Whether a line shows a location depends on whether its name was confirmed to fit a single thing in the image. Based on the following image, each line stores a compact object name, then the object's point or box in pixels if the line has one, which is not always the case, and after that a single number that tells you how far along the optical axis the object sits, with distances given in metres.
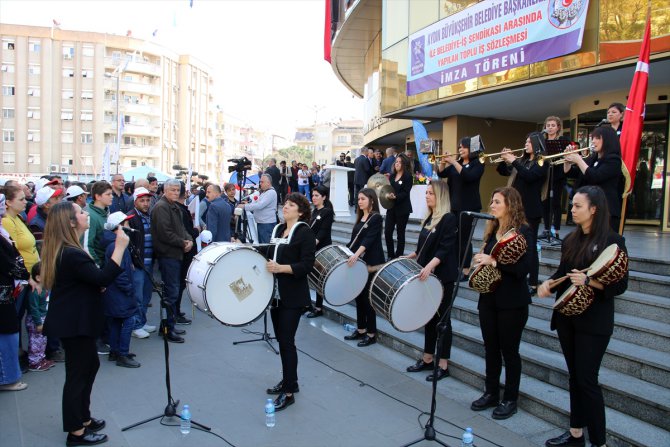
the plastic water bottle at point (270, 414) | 4.29
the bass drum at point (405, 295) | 4.92
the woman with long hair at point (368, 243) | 6.29
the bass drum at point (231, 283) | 4.48
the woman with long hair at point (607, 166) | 5.03
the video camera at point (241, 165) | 9.38
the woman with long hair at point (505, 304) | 4.32
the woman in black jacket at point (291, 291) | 4.79
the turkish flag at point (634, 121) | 5.83
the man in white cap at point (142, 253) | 6.69
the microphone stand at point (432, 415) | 4.00
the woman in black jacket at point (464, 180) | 6.94
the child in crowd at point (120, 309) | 5.77
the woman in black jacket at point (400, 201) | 8.07
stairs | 4.02
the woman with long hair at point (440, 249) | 5.25
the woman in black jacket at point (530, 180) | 6.27
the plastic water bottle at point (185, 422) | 4.14
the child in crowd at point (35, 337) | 5.64
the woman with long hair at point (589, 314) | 3.59
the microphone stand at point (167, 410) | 4.29
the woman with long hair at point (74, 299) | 3.86
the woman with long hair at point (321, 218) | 7.35
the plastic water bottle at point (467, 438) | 3.81
